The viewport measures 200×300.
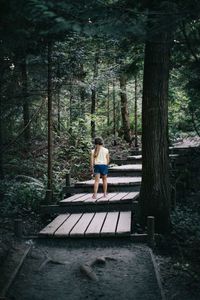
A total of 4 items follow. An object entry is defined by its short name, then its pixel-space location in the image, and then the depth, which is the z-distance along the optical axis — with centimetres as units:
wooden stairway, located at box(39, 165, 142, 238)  980
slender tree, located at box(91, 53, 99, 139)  2159
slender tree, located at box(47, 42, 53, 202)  1310
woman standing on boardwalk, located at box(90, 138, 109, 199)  1252
